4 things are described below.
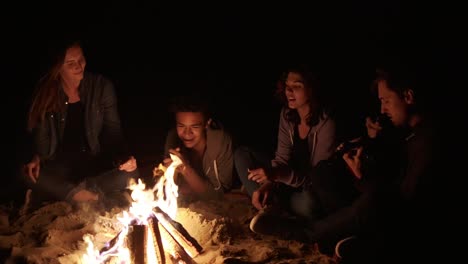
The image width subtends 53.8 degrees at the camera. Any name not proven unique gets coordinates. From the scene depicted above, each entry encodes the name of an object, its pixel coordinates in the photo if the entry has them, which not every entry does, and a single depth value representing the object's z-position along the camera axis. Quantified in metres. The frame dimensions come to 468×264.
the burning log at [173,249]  3.49
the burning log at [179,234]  3.60
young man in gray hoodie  4.78
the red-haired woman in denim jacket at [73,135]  4.71
